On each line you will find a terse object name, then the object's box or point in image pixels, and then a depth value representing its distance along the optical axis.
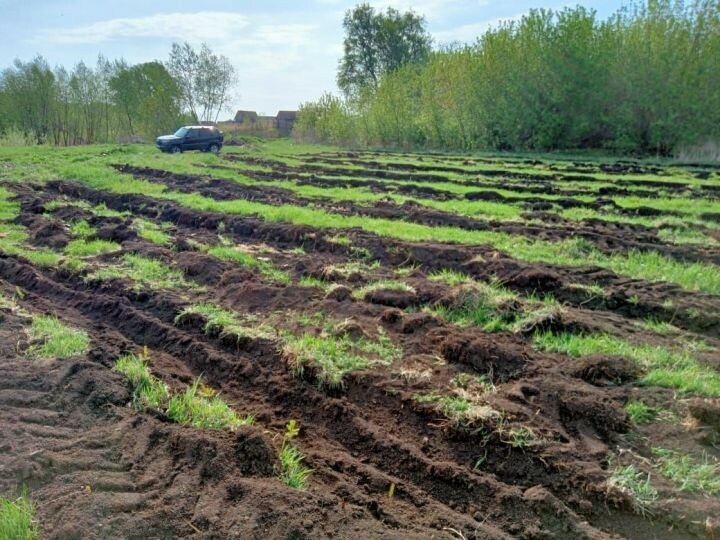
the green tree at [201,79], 51.22
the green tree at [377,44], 63.16
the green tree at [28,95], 40.91
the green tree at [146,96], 45.16
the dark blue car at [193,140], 31.57
